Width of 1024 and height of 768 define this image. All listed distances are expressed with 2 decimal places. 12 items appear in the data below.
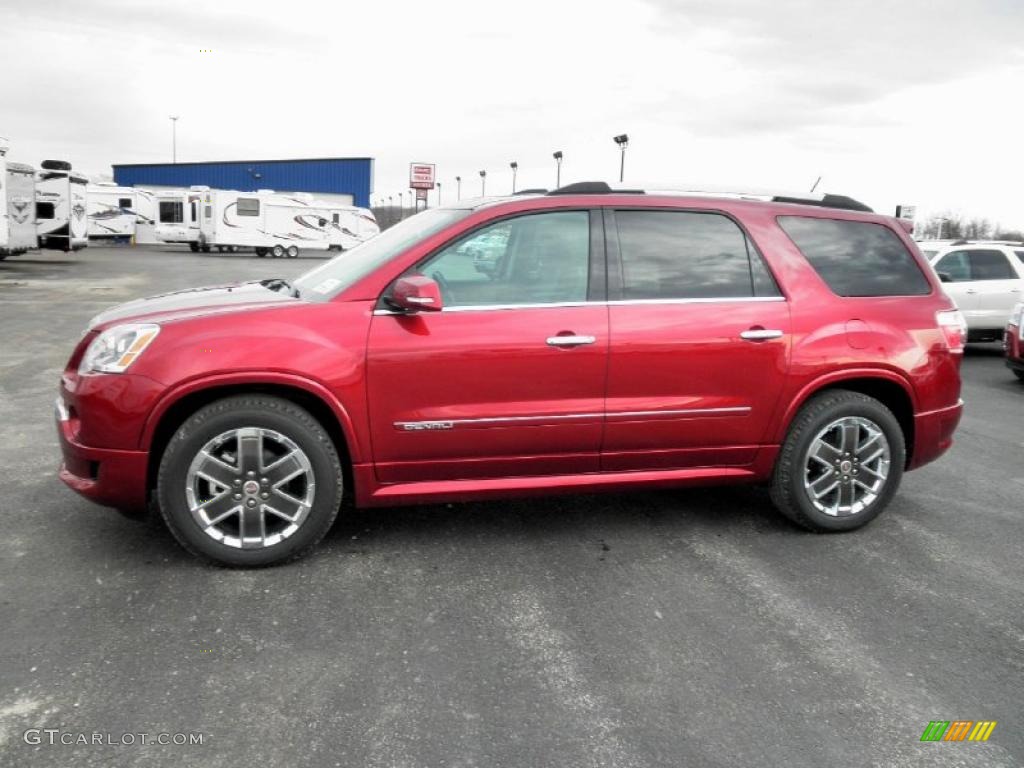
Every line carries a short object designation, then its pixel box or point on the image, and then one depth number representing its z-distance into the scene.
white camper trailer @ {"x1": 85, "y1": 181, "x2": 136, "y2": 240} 43.56
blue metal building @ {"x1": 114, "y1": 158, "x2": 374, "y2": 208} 56.31
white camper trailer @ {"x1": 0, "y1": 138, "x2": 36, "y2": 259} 21.94
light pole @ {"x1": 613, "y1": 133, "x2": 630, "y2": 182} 26.39
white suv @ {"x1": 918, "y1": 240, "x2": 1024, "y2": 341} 12.16
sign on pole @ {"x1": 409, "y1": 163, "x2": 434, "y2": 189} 35.38
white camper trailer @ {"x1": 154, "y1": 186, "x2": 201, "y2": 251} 39.12
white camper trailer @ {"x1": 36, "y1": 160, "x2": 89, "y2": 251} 24.94
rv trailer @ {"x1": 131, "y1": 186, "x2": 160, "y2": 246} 45.09
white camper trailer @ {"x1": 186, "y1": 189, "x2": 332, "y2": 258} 36.91
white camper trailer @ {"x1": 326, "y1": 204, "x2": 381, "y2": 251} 40.03
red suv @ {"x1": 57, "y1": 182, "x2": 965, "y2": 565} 3.75
